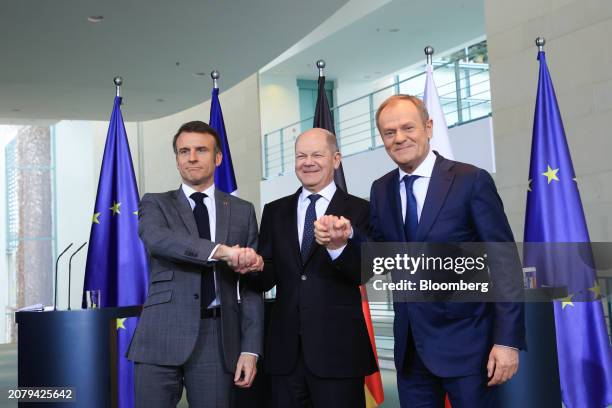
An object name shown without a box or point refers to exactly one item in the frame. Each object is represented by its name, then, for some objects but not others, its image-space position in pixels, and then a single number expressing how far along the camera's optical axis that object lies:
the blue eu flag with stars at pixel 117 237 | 5.18
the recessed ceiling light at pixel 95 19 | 5.59
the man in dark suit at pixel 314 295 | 2.47
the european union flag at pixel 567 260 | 4.23
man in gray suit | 2.49
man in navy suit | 2.07
